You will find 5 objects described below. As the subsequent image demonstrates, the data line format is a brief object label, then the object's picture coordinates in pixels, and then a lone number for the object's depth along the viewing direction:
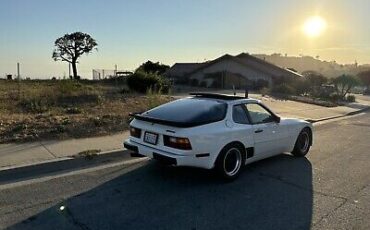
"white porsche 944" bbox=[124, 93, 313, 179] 5.57
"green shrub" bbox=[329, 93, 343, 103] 29.83
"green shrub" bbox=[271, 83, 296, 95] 32.06
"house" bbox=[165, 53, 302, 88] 41.19
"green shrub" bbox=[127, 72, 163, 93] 19.83
